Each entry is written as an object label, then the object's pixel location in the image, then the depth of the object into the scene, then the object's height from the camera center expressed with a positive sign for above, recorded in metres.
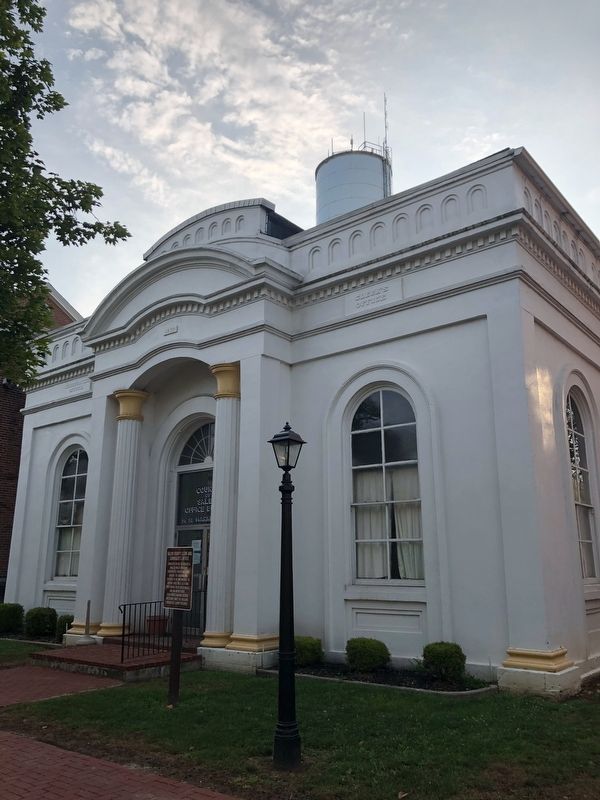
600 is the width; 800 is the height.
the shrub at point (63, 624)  14.70 -0.77
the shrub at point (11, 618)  16.19 -0.71
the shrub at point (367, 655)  9.78 -0.94
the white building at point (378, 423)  9.45 +2.79
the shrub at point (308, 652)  10.46 -0.96
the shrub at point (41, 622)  15.29 -0.76
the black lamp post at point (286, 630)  6.00 -0.38
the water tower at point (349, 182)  17.45 +10.43
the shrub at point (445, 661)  8.96 -0.94
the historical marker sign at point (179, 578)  8.77 +0.13
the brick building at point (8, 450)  19.97 +4.08
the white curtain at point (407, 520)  10.37 +1.06
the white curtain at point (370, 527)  10.83 +0.98
